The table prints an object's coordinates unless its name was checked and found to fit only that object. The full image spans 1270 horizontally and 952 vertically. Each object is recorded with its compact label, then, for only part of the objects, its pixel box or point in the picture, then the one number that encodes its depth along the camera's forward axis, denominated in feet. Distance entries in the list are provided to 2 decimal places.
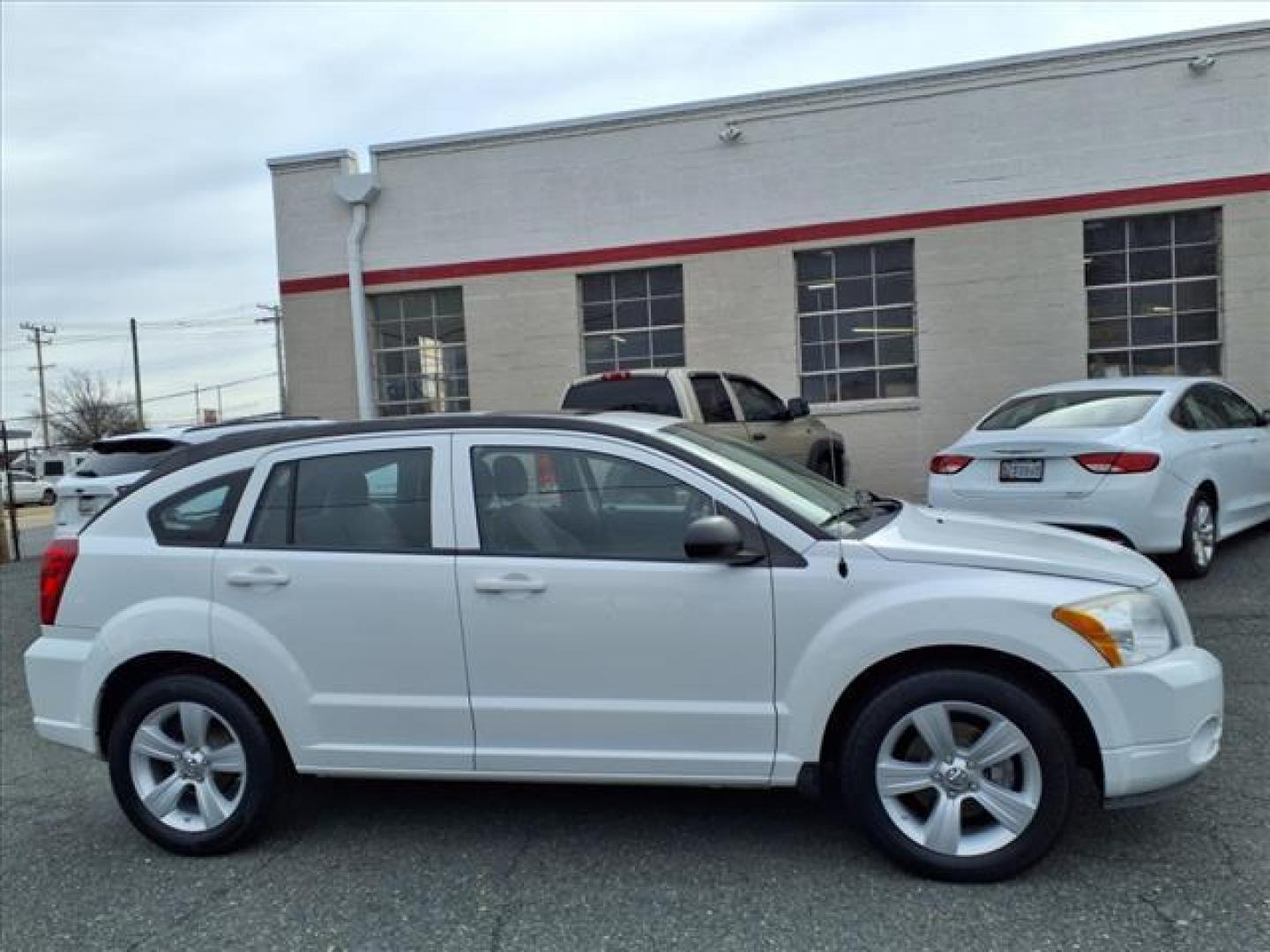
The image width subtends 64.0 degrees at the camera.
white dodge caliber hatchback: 10.75
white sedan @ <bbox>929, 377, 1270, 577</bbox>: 22.36
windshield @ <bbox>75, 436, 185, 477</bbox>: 29.76
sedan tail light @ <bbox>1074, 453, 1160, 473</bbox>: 22.26
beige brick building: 37.45
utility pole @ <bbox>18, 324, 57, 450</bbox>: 240.08
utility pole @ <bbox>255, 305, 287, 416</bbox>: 215.31
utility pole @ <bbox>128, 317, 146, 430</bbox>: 182.80
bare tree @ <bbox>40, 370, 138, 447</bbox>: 253.24
